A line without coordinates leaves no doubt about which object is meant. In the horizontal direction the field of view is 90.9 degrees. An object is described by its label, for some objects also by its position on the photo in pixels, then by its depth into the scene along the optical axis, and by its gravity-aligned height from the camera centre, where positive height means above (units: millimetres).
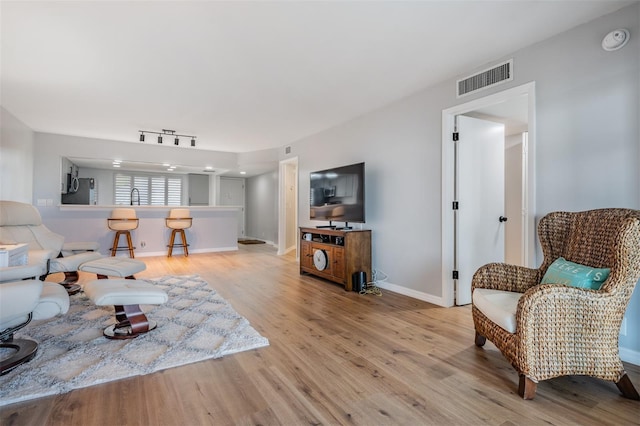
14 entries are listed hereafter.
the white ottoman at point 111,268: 3014 -513
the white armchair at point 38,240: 3369 -291
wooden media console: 3881 -503
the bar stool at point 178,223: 6348 -156
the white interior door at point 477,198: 3268 +186
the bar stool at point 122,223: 5703 -141
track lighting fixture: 5400 +1443
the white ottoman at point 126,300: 2199 -600
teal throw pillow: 1760 -346
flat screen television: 3981 +288
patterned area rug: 1764 -918
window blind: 8625 +758
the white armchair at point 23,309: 1623 -524
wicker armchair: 1644 -582
